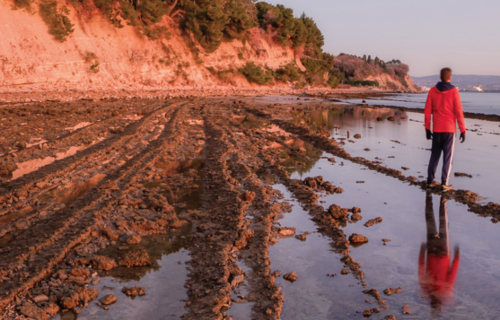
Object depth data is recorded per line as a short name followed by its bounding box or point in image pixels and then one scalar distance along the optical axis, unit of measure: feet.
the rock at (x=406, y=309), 11.10
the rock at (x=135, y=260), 13.55
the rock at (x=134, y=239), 15.44
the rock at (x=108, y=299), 11.21
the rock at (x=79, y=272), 12.61
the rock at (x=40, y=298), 11.12
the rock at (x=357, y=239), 16.08
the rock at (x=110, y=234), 15.58
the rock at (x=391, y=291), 12.11
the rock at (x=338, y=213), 18.72
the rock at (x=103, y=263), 13.25
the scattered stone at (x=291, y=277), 12.85
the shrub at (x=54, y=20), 107.45
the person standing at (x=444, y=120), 23.99
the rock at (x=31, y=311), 10.45
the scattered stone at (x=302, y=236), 16.26
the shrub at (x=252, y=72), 168.96
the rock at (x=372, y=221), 18.15
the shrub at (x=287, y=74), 194.29
